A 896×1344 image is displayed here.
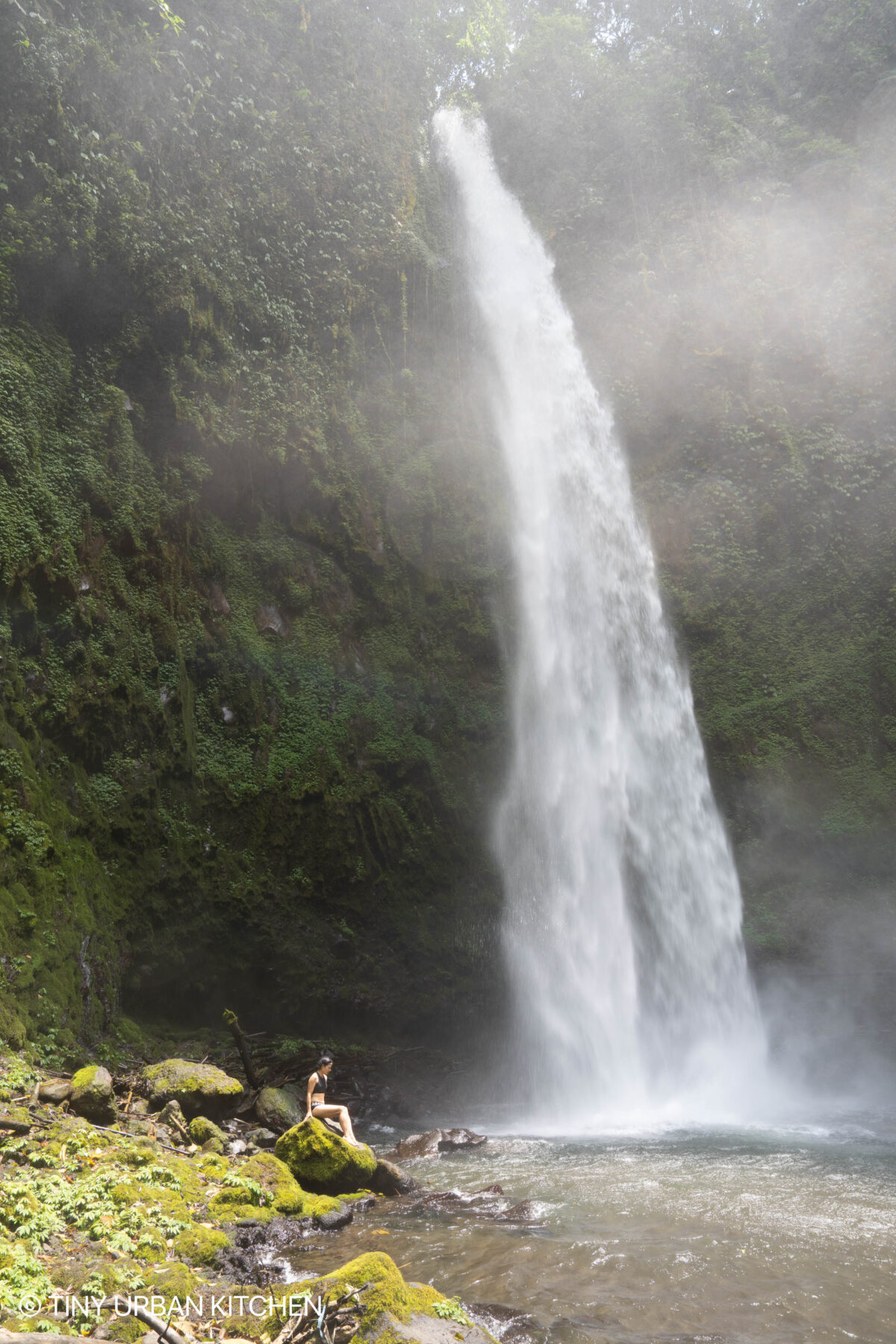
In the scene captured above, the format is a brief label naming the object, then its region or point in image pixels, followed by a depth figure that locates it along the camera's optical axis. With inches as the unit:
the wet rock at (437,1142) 327.6
